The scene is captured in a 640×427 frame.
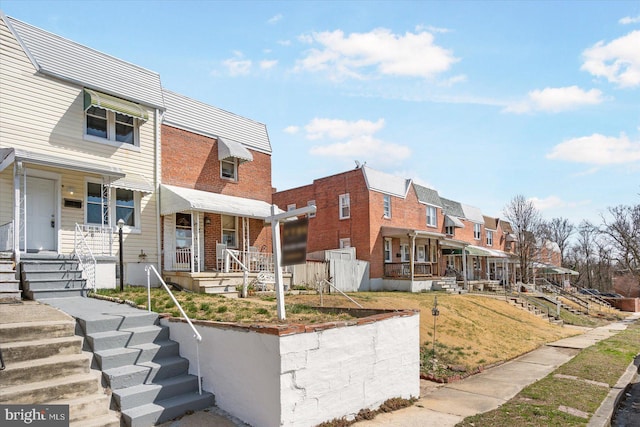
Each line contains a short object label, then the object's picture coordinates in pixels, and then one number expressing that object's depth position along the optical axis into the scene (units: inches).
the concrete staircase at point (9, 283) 354.9
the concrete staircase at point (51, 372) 203.2
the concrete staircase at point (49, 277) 386.6
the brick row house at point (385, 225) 1058.7
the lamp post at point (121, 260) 454.9
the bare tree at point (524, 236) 1617.9
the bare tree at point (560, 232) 2783.0
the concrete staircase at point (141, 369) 218.4
